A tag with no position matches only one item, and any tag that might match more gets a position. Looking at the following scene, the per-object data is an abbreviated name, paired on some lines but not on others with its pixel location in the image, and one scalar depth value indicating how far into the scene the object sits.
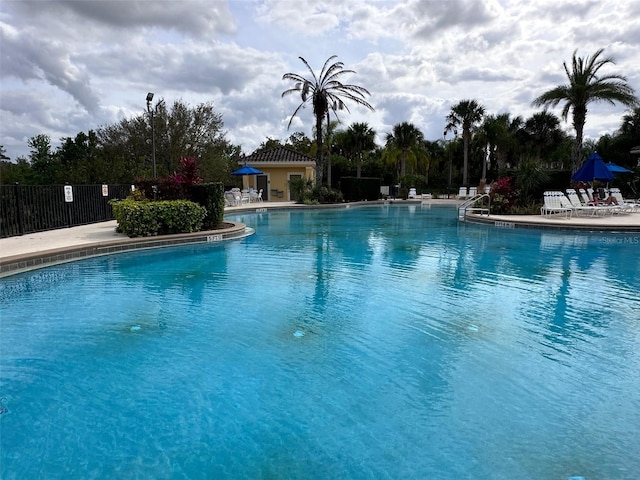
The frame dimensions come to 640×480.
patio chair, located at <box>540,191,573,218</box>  16.48
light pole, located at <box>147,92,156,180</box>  17.17
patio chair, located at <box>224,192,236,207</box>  25.41
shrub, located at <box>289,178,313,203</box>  26.85
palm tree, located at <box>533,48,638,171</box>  21.30
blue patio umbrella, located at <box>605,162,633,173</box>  21.32
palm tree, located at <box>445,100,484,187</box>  39.34
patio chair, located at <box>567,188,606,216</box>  16.19
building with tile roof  31.62
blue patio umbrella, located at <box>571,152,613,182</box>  16.67
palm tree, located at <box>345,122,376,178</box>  35.59
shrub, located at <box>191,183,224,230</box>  13.20
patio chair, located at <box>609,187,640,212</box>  17.37
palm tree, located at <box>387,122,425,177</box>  39.06
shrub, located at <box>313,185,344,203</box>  26.99
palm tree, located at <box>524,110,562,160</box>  41.88
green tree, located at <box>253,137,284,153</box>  58.26
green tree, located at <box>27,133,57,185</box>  34.99
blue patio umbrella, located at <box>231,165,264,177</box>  27.55
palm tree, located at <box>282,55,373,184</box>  25.44
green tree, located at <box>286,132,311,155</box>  54.44
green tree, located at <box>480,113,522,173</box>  39.94
